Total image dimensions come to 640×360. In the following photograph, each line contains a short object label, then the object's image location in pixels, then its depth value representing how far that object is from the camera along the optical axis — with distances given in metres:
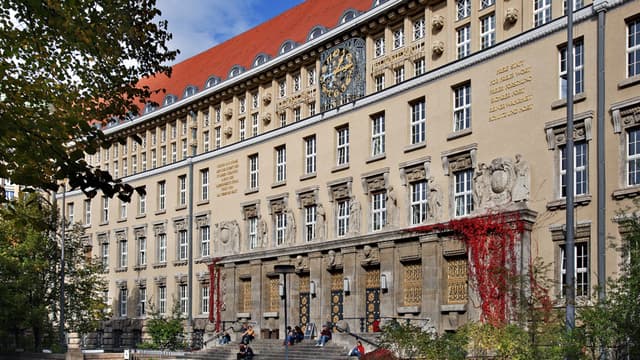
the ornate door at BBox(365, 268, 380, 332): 40.91
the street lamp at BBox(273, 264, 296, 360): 30.91
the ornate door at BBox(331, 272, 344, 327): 43.06
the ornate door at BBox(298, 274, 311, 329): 45.59
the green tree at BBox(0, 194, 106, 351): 51.34
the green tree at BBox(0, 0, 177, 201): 12.32
